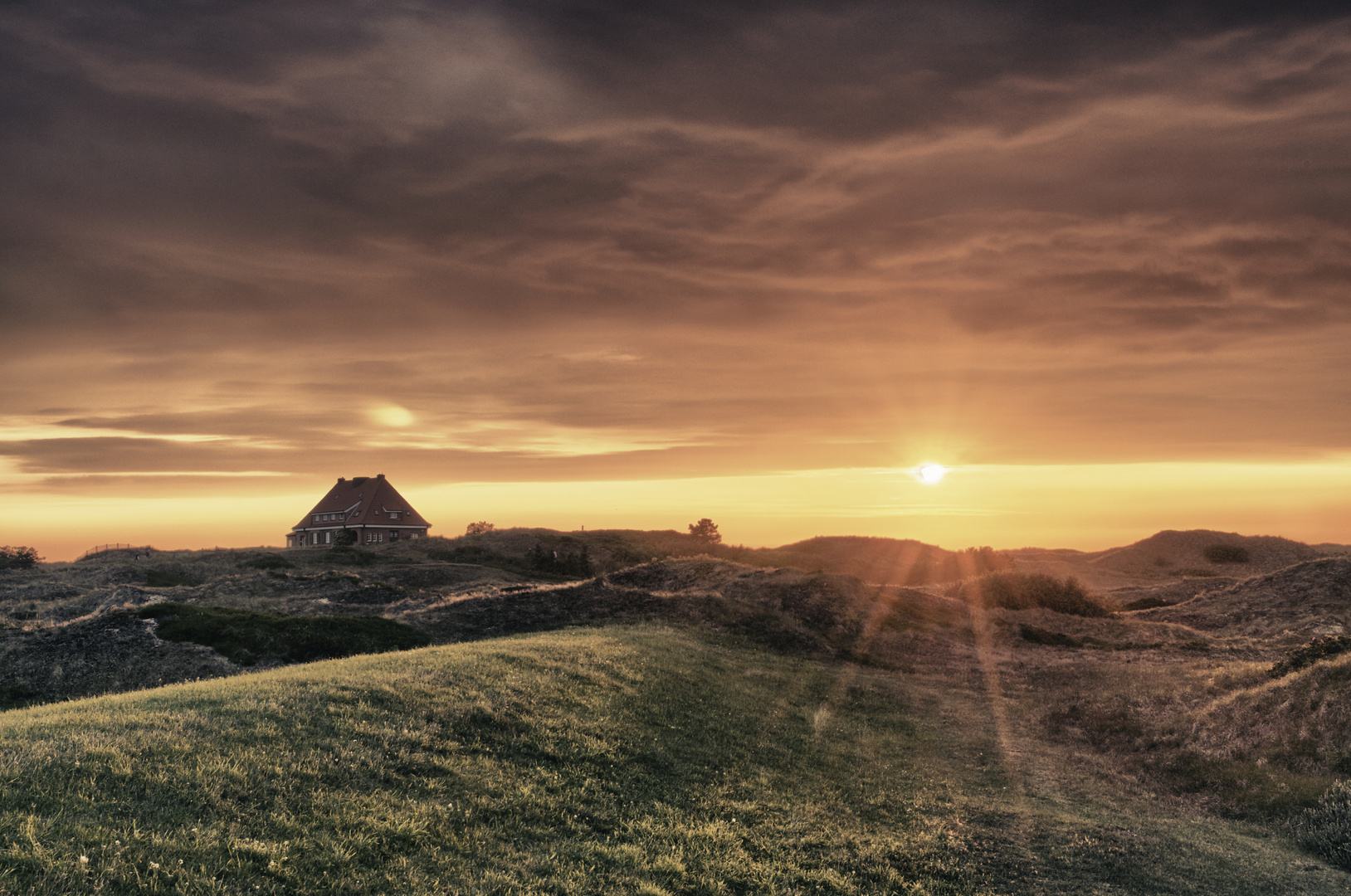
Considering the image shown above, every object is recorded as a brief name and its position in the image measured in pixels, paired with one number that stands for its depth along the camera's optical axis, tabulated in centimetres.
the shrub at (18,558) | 8575
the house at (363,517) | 11856
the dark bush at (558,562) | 9288
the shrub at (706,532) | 12812
